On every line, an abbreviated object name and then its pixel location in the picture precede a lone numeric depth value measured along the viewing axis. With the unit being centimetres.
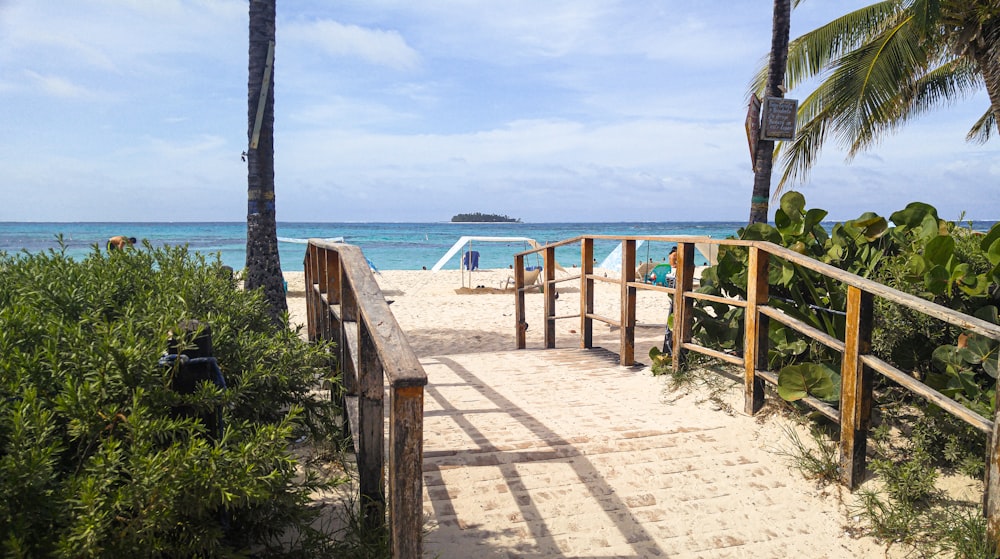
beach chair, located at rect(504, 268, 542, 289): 1709
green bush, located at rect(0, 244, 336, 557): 161
